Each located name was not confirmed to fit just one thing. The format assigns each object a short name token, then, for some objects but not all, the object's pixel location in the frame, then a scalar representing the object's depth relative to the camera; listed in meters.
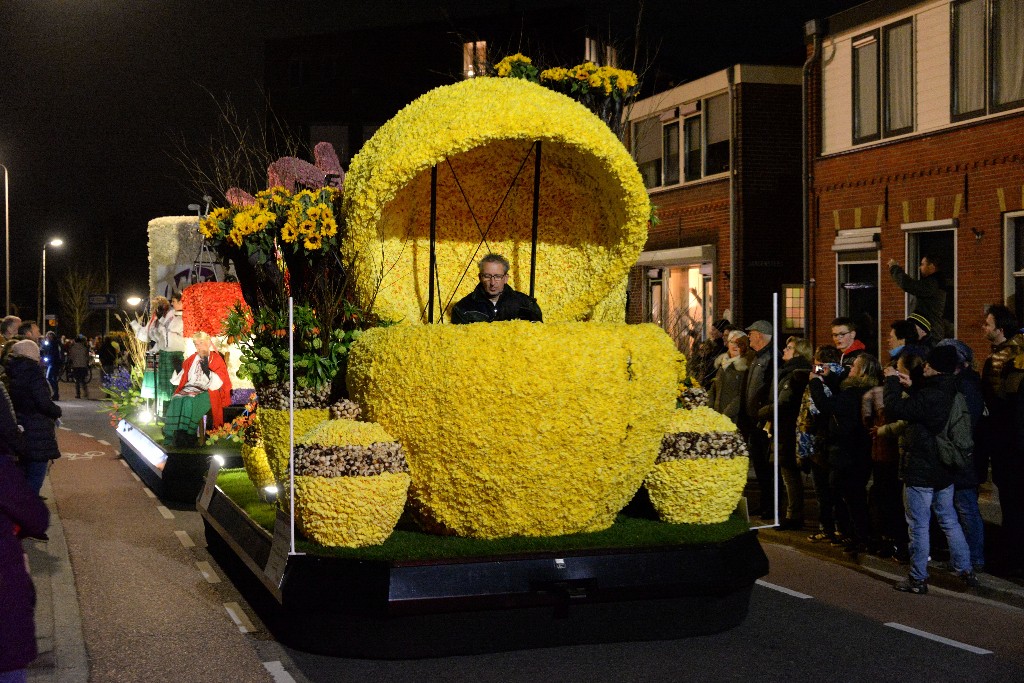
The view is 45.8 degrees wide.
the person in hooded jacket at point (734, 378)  11.93
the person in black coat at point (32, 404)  9.88
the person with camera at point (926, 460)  8.31
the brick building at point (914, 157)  16.73
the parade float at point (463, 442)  6.57
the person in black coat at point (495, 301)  8.00
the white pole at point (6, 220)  37.42
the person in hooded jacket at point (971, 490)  8.73
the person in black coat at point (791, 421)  10.80
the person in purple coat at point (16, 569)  4.06
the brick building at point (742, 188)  23.97
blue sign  48.00
